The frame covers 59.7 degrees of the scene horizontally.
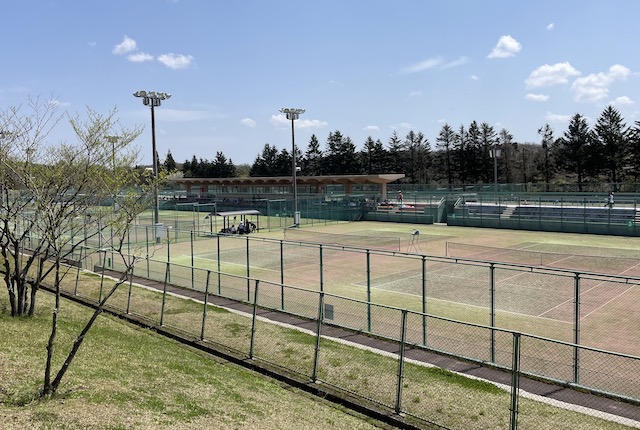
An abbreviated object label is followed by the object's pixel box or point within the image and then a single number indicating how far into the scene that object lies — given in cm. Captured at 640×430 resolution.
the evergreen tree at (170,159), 16014
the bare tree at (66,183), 1049
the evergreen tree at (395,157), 12525
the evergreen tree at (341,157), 12675
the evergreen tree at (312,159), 13462
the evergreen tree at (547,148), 10786
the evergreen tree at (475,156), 10938
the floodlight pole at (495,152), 6898
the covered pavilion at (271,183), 7169
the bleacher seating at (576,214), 4731
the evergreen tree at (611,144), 8862
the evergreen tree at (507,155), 11356
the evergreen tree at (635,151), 8669
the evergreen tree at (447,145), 11656
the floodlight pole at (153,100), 4431
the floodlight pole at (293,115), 5741
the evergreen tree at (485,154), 10856
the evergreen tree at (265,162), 14295
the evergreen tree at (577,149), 9319
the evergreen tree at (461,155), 11160
